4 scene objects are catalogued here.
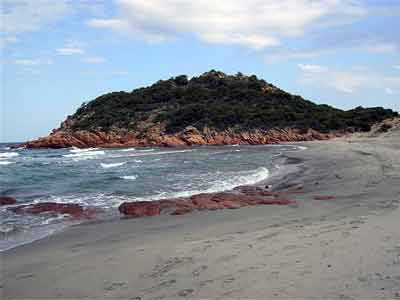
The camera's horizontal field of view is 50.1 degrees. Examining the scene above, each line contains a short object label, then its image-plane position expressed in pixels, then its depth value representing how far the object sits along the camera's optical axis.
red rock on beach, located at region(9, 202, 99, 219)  11.95
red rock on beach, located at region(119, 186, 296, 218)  11.62
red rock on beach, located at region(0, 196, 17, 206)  14.34
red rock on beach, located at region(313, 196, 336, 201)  11.88
